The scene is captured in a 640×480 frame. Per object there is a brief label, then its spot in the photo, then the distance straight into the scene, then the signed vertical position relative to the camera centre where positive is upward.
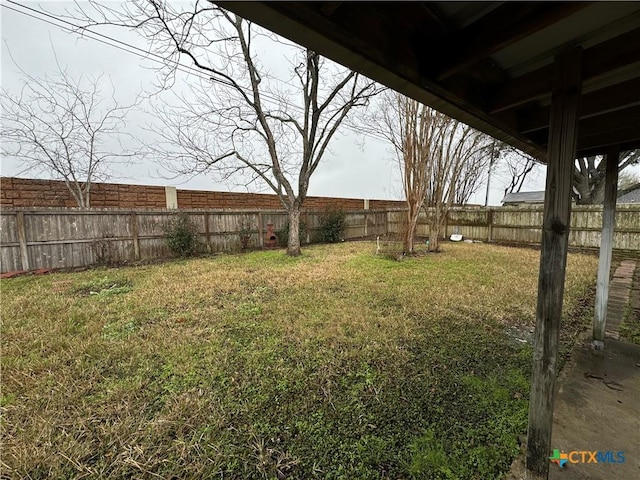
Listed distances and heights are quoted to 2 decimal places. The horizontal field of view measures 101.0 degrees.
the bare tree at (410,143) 6.44 +1.84
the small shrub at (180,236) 7.13 -0.49
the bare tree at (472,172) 8.85 +1.64
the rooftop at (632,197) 17.83 +1.23
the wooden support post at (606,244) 2.34 -0.26
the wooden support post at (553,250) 1.15 -0.15
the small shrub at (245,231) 8.50 -0.44
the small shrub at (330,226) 10.39 -0.36
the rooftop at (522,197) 20.29 +1.46
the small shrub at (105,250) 6.24 -0.76
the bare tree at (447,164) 7.25 +1.51
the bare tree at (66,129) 6.15 +2.32
